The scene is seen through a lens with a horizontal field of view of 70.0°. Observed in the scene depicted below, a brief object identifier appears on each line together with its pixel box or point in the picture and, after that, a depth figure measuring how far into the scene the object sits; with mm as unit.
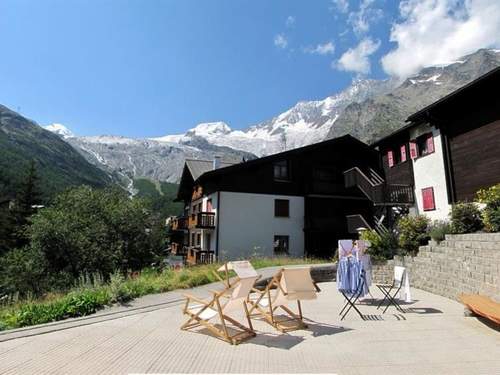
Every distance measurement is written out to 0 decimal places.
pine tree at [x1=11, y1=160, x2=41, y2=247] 35531
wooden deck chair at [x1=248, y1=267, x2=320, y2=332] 5836
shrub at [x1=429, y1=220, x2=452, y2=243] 10492
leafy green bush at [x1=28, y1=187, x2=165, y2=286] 15641
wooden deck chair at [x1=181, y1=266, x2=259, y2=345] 5285
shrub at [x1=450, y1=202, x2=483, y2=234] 10250
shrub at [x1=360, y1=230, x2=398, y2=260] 13258
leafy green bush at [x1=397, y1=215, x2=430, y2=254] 12219
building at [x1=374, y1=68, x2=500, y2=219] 11945
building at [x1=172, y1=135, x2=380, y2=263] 22422
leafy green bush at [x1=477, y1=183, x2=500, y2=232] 8672
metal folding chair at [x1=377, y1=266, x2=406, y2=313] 7258
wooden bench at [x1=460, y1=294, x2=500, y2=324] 5598
